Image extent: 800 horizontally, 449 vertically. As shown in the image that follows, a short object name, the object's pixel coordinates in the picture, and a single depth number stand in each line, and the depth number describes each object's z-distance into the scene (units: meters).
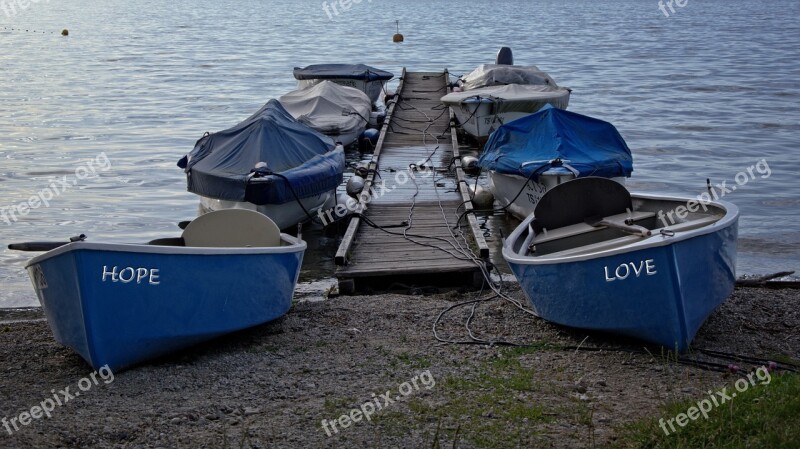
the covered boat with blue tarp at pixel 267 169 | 16.42
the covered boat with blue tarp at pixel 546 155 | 16.98
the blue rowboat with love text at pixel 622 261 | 9.31
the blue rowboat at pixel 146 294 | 9.09
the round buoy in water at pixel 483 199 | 18.62
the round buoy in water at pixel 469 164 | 20.58
